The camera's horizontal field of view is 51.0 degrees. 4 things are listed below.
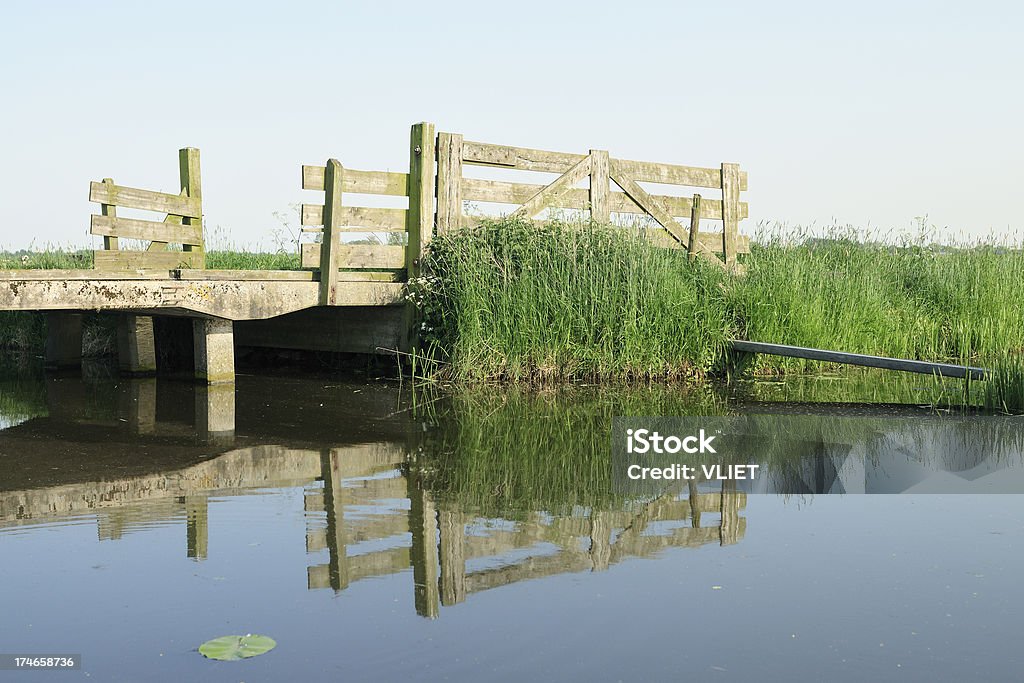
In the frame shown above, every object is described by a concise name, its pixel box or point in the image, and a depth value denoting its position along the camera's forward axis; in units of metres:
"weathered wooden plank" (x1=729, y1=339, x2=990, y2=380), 9.38
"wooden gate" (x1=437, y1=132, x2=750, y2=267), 11.35
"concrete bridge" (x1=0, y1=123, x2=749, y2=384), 10.03
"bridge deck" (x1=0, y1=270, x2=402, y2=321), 9.46
